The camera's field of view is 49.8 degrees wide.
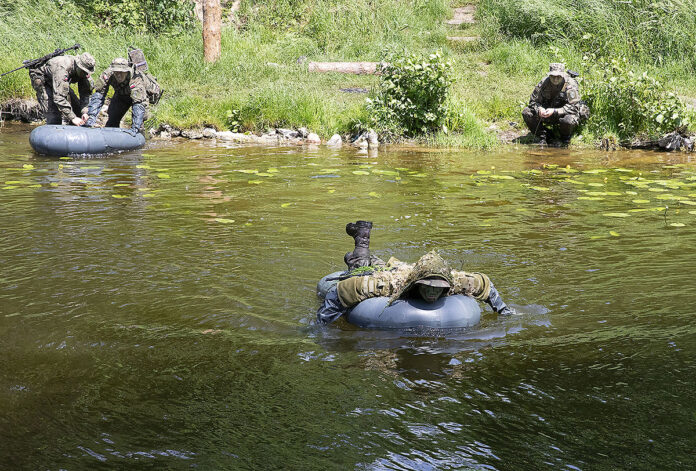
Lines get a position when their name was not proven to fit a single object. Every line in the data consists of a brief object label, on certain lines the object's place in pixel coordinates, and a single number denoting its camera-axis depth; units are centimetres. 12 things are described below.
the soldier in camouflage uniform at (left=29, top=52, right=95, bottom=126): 1215
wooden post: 1558
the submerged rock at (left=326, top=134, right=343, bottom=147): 1322
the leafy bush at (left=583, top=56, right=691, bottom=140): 1238
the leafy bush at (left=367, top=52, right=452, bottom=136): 1266
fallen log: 1609
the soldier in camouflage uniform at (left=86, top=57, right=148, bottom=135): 1190
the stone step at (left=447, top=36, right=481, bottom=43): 1761
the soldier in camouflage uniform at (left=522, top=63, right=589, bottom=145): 1239
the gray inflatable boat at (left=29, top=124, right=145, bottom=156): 1133
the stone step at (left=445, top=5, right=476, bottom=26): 1931
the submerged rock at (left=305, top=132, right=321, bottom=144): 1335
